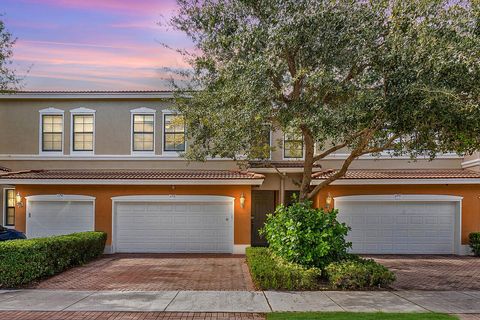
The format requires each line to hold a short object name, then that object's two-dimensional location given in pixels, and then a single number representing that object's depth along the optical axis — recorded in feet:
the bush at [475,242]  58.65
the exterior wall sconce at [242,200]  60.80
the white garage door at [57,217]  62.59
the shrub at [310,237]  39.78
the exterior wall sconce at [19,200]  61.93
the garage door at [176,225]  61.62
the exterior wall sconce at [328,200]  60.85
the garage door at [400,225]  61.31
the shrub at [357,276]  36.68
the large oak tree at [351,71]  32.63
